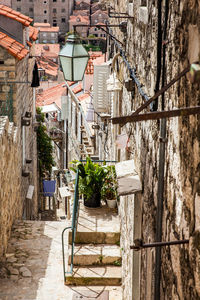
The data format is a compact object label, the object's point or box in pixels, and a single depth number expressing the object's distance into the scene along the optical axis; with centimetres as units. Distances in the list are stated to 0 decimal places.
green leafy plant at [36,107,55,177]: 1956
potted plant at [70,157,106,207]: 881
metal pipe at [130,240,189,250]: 237
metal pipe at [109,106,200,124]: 199
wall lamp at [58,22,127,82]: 676
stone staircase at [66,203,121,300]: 745
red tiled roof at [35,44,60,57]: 6056
